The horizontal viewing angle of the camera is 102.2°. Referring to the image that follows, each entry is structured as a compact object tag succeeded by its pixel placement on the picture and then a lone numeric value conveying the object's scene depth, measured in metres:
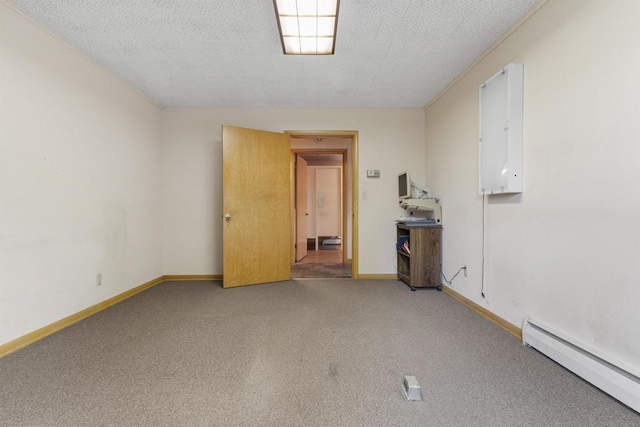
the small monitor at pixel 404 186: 3.14
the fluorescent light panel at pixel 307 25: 1.74
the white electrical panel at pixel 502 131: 1.90
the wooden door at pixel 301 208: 5.04
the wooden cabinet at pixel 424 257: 3.08
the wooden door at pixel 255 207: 3.25
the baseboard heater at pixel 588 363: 1.22
